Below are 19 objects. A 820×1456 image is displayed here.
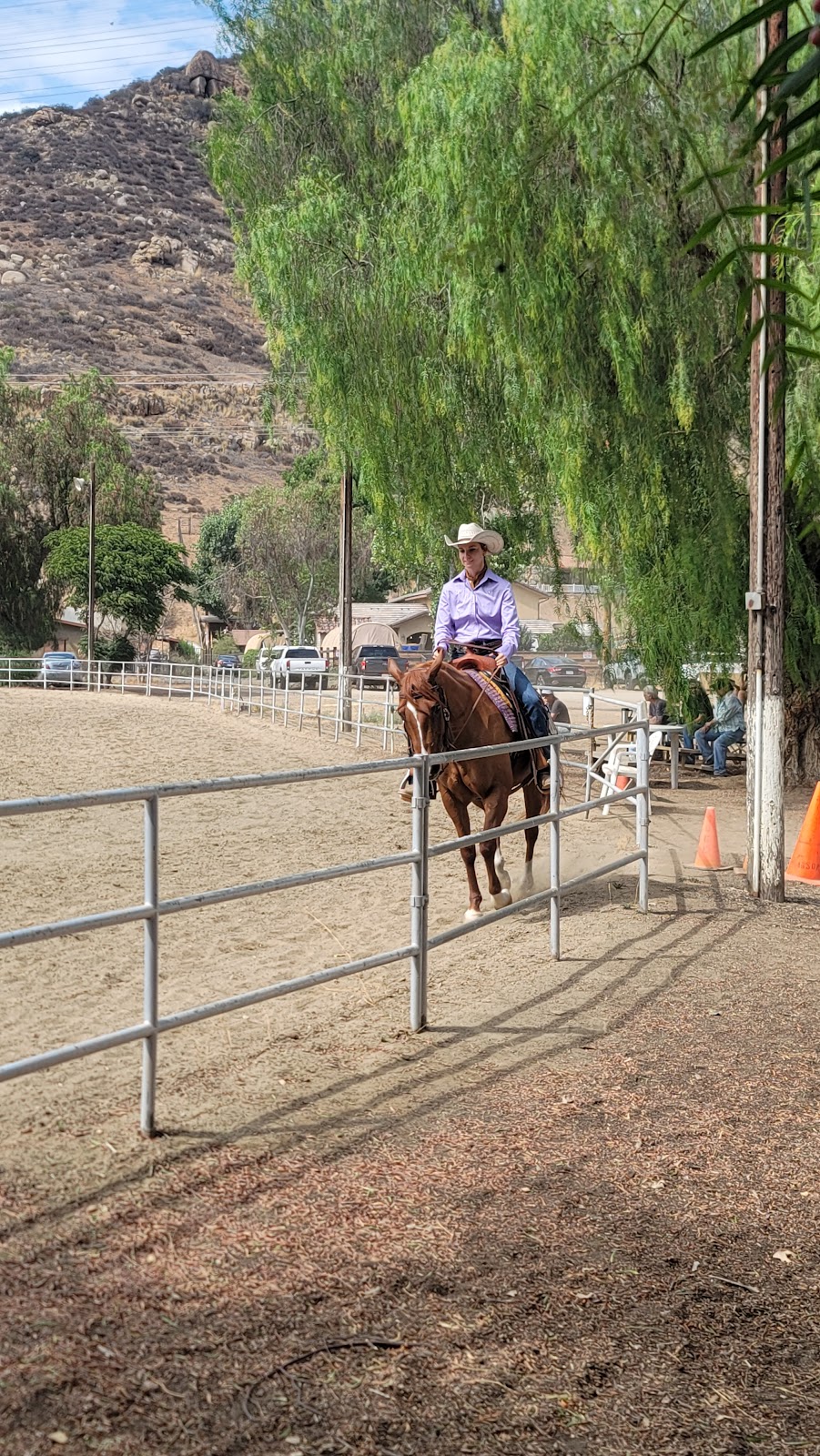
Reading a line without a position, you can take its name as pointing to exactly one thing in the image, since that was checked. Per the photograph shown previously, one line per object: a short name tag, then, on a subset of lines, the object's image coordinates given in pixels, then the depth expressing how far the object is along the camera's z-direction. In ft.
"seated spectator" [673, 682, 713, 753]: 66.90
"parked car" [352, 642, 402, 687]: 157.89
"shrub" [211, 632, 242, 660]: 291.50
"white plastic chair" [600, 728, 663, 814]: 49.00
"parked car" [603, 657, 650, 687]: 65.31
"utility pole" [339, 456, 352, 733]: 97.71
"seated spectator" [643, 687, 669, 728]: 66.80
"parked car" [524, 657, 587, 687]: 152.35
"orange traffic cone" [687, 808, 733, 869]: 38.60
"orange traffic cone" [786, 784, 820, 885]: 37.17
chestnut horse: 28.08
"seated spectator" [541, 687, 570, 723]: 67.21
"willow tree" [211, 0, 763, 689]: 49.80
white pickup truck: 163.22
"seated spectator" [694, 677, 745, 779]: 67.26
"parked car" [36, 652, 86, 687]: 149.13
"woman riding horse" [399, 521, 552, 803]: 31.65
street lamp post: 175.21
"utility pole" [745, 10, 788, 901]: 33.91
